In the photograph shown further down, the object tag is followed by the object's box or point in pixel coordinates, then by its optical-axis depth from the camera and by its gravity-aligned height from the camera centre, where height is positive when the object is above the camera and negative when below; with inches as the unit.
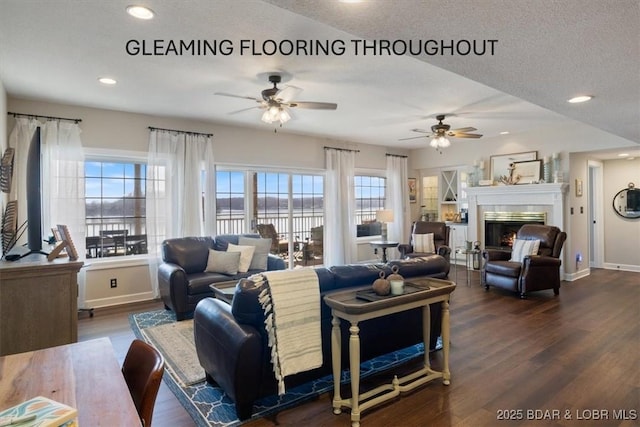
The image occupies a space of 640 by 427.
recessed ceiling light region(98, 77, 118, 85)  143.3 +55.7
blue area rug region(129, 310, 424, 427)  90.2 -51.2
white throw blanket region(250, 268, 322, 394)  87.2 -26.9
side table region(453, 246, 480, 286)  236.1 -39.6
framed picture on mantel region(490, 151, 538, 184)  260.5 +37.3
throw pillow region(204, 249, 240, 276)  183.3 -25.2
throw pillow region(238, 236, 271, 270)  196.7 -20.5
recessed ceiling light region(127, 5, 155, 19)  91.4 +53.4
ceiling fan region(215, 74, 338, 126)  138.3 +43.2
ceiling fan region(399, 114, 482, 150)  203.3 +44.9
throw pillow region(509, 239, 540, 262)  214.5 -23.7
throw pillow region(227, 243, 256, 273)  188.2 -21.7
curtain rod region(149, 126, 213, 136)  204.1 +50.1
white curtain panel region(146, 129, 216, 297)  203.2 +15.7
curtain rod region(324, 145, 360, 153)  279.6 +51.2
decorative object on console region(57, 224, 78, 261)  109.8 -10.0
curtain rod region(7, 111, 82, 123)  168.2 +49.3
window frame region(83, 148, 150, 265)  192.2 +31.8
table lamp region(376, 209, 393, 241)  282.8 -3.3
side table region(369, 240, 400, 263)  273.0 -25.6
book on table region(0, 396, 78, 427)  34.8 -20.1
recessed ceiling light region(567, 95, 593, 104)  112.3 +35.8
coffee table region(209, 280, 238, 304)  134.1 -30.4
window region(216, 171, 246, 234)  234.2 +8.1
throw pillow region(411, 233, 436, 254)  261.3 -24.1
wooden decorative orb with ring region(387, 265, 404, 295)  97.7 -19.9
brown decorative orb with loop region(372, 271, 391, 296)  96.2 -20.4
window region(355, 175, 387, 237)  310.3 +9.9
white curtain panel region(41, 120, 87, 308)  175.2 +17.4
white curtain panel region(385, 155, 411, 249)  318.7 +14.2
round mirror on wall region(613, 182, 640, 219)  274.4 +5.0
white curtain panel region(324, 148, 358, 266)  280.1 -0.3
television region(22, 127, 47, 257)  111.2 +5.7
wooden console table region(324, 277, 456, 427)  88.0 -30.7
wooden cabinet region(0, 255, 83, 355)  95.0 -24.1
